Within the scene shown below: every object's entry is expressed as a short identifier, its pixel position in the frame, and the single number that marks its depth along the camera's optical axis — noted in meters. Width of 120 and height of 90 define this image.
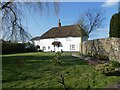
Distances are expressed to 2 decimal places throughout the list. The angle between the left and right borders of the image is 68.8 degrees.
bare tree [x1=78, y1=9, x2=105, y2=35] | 17.28
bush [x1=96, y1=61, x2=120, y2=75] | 4.94
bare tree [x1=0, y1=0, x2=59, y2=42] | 5.22
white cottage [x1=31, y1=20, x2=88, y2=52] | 22.03
